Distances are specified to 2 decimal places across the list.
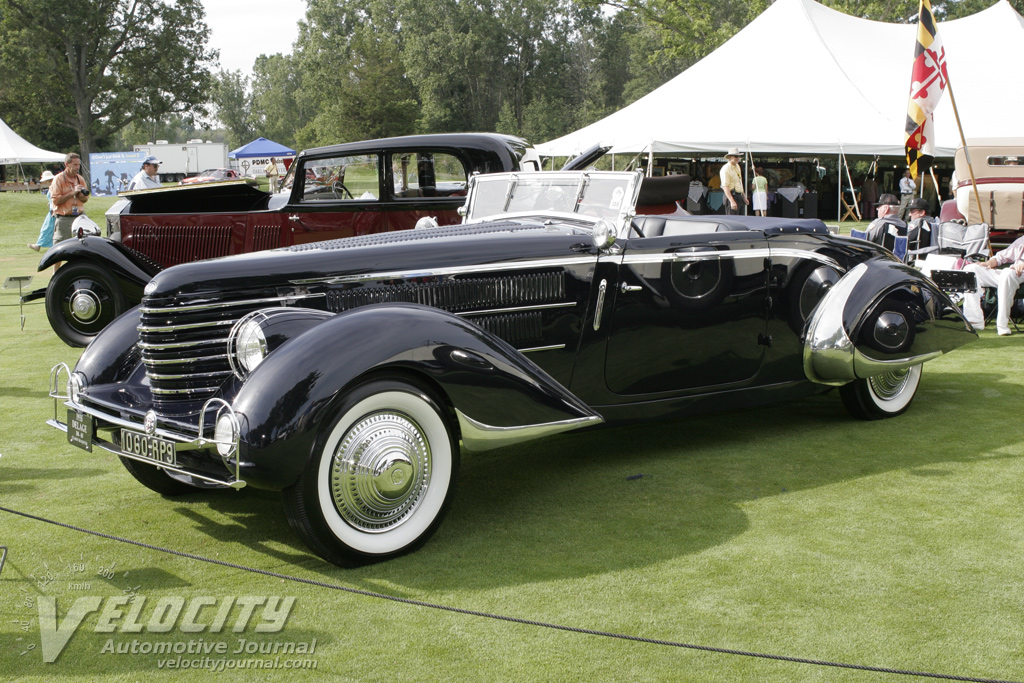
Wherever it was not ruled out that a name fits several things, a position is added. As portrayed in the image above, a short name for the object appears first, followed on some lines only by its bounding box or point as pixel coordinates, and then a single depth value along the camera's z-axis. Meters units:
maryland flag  9.34
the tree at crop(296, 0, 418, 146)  53.19
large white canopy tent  16.78
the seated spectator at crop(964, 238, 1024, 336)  8.32
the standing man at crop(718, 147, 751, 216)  16.03
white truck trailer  49.81
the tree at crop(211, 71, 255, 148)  118.00
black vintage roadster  3.42
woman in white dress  18.11
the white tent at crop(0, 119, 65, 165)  33.59
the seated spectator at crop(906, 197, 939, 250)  9.74
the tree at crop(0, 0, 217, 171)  45.34
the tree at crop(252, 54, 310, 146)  103.62
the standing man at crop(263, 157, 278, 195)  27.31
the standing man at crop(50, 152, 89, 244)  11.35
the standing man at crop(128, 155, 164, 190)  12.41
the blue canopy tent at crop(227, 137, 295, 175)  51.19
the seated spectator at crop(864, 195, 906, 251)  9.64
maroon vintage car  9.00
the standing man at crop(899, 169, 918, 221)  18.10
